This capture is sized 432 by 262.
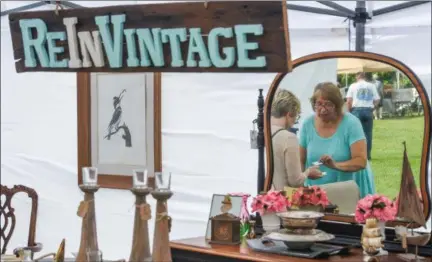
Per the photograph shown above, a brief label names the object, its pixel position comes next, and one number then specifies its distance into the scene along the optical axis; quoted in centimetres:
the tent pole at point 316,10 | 355
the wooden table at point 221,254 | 297
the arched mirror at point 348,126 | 314
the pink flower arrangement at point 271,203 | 329
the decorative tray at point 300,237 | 301
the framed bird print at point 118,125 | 453
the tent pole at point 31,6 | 403
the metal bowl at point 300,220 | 300
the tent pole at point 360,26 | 348
